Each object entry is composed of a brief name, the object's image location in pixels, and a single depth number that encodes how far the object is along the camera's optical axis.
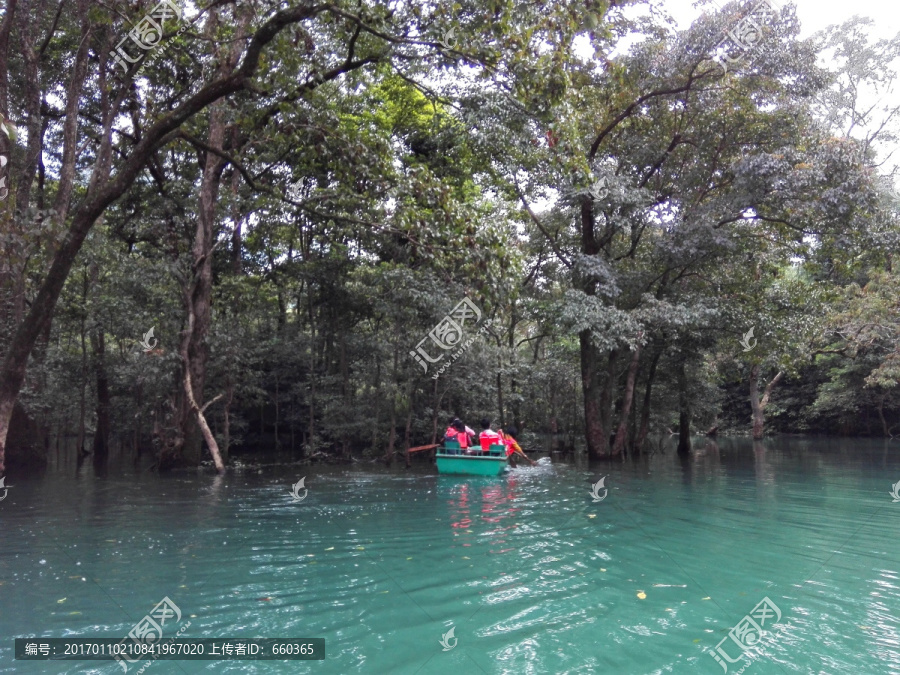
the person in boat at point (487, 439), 15.55
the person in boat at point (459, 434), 15.84
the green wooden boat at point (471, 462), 15.09
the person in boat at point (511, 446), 17.59
